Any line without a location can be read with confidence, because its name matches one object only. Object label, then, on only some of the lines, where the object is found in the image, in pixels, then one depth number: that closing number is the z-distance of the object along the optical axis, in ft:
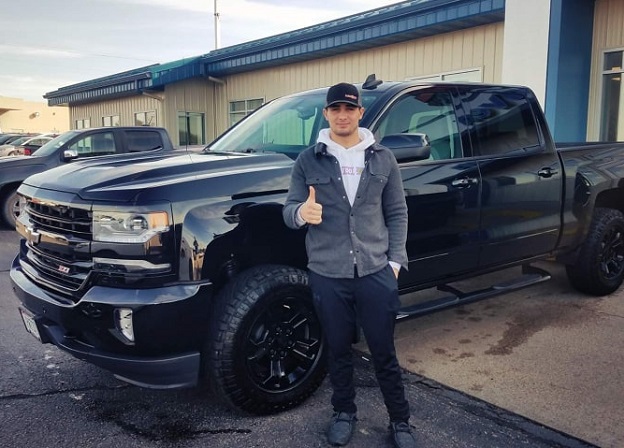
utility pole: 116.88
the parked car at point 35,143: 68.06
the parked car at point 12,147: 70.21
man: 9.03
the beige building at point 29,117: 206.28
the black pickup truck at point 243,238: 9.37
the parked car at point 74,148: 30.60
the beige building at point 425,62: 30.53
